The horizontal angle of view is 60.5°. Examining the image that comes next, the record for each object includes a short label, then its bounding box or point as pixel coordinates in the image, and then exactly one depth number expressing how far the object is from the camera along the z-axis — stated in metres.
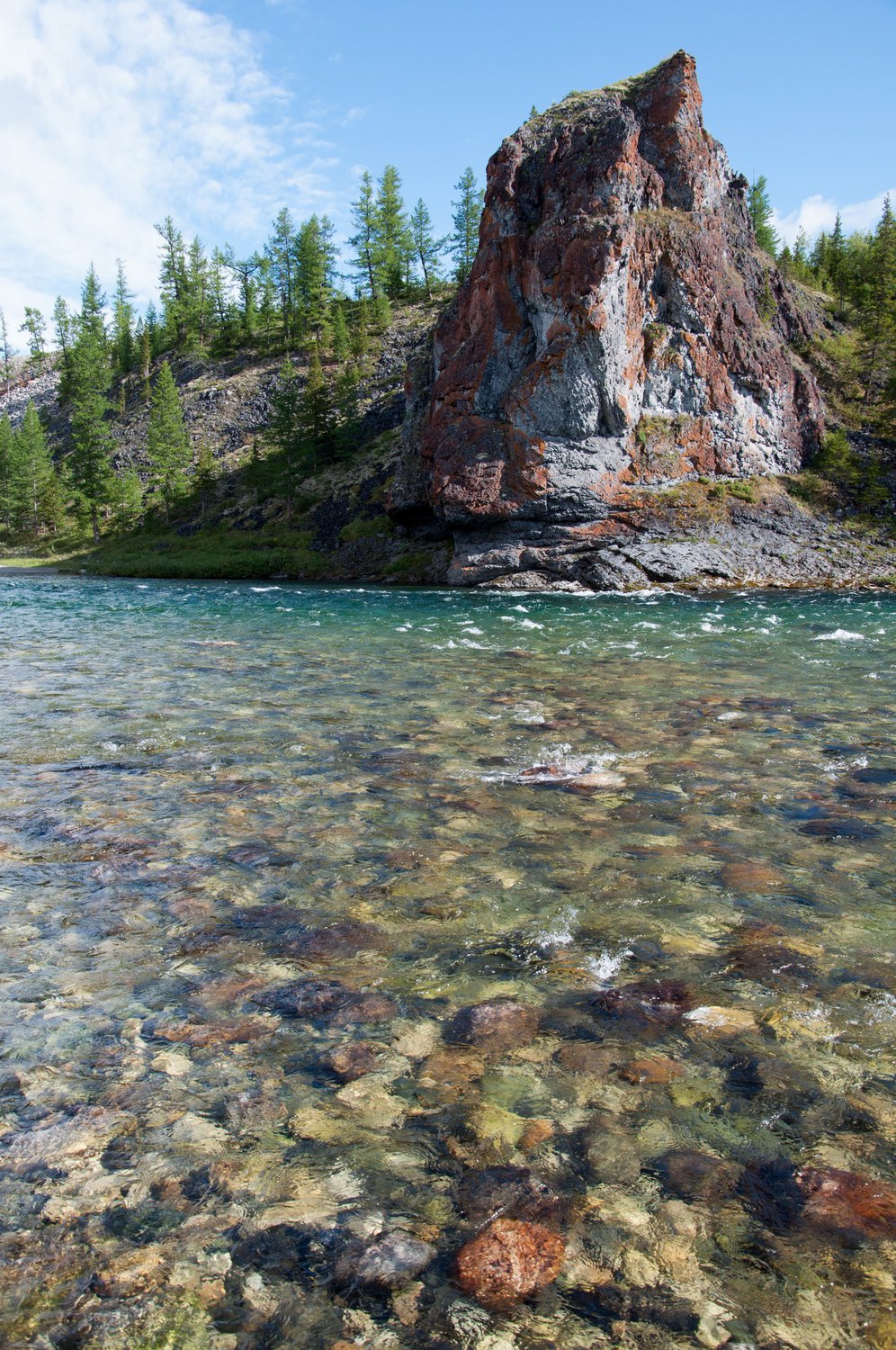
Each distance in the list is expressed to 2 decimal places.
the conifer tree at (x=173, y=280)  103.12
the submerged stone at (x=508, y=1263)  2.49
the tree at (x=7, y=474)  81.88
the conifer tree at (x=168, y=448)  66.31
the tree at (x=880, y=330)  53.03
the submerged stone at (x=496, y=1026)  3.79
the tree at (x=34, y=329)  133.25
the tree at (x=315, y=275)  85.48
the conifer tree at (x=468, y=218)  86.00
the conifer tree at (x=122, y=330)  106.44
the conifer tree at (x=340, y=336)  74.94
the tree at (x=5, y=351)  130.95
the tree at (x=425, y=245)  91.69
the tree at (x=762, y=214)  78.94
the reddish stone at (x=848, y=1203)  2.72
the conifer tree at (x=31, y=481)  82.12
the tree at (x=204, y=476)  65.88
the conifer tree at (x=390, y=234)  90.50
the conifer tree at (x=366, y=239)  89.75
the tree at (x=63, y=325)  122.69
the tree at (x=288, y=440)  59.78
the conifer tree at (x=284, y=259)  94.81
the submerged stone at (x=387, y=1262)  2.55
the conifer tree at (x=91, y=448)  68.44
